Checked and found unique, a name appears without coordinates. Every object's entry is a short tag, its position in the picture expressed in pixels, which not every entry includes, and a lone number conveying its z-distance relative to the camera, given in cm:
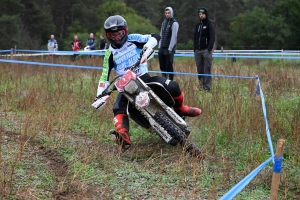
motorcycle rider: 591
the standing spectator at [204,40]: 1019
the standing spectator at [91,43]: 1999
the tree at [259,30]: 4556
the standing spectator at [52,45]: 2012
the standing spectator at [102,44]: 1980
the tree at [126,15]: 4672
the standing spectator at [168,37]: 1040
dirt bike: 545
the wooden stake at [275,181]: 330
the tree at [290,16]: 4562
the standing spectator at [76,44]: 2011
